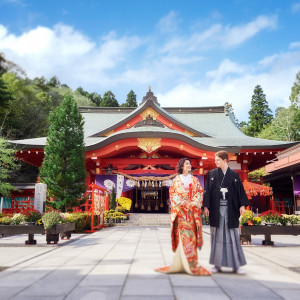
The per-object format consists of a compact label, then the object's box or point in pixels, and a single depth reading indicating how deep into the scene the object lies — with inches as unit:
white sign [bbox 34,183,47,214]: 410.3
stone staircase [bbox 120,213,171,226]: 666.2
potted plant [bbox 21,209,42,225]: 343.6
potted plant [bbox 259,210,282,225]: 337.7
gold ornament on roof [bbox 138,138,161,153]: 660.7
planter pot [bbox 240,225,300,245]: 325.1
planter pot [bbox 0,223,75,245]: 333.4
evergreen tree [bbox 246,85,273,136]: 1959.9
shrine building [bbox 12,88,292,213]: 645.9
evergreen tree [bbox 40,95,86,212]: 509.7
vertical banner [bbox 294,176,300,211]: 760.3
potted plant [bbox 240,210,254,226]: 329.7
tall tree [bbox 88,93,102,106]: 2764.5
